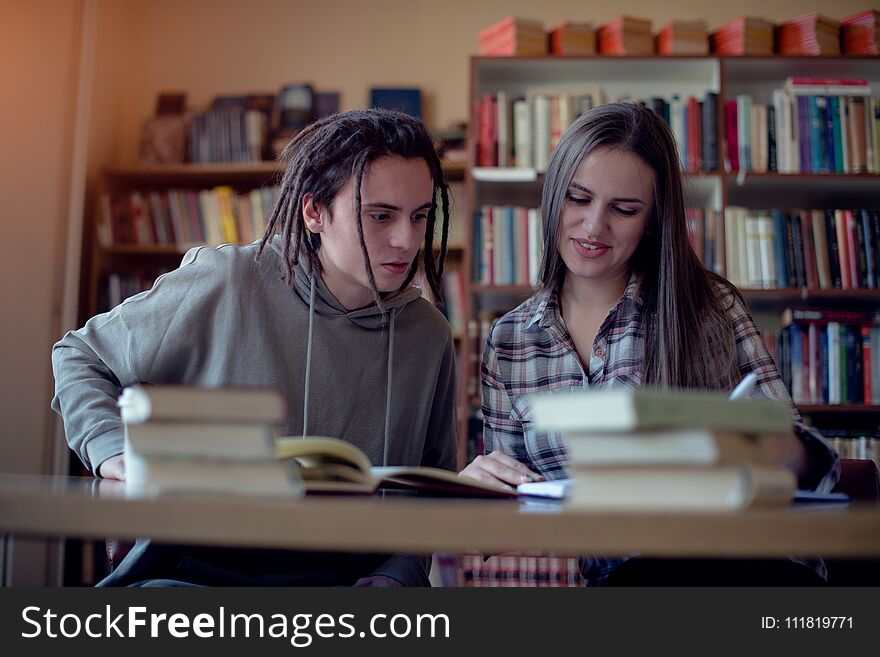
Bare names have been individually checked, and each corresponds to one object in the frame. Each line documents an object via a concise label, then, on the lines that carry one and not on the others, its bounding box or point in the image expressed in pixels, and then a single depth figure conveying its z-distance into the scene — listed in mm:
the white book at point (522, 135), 2818
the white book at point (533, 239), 2762
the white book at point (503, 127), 2826
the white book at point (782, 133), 2768
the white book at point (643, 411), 599
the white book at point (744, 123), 2779
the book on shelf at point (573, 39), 2850
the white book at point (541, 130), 2814
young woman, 1373
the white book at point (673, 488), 619
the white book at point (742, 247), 2738
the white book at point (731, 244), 2740
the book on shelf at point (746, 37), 2801
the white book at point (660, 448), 615
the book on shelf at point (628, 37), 2826
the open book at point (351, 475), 797
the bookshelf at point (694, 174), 2744
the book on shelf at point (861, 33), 2783
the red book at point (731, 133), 2773
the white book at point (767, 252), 2734
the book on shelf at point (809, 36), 2799
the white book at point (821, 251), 2723
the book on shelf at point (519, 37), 2842
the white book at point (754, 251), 2740
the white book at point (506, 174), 2758
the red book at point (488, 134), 2828
